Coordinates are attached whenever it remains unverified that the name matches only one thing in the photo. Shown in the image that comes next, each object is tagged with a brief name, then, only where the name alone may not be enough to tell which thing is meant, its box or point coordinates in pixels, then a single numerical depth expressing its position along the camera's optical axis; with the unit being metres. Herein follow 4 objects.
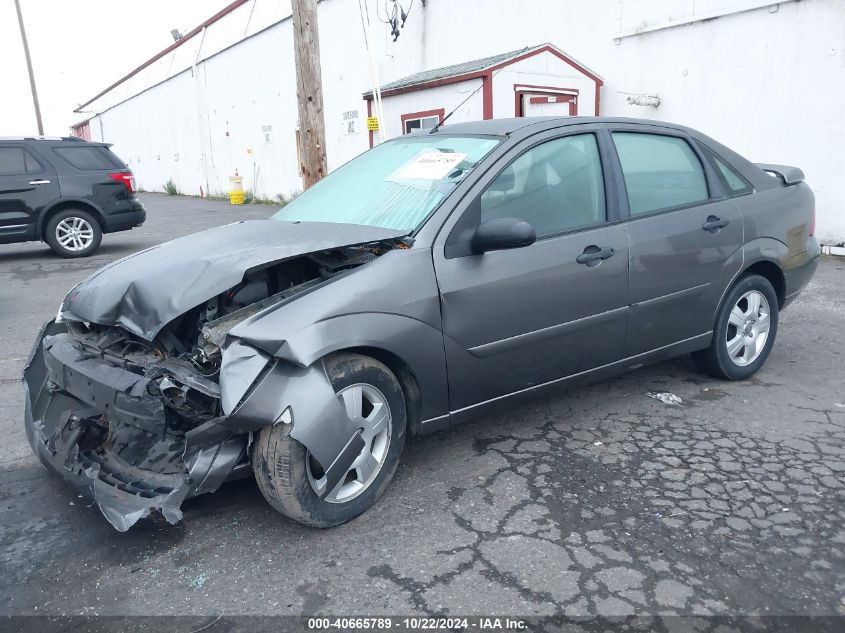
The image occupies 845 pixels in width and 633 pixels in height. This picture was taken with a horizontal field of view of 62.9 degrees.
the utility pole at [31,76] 29.61
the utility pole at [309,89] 7.85
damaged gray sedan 2.64
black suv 9.73
